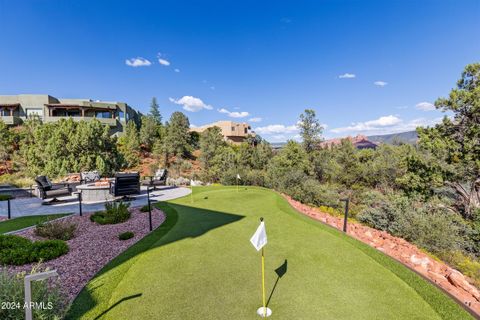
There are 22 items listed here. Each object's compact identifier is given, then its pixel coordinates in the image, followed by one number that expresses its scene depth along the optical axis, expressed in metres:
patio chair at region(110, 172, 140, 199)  8.52
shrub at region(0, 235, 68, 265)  3.88
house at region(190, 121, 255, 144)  54.34
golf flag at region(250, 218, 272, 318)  2.39
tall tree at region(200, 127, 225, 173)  25.05
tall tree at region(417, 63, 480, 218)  11.87
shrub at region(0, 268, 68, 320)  2.18
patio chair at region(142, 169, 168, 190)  12.32
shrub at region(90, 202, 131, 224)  6.11
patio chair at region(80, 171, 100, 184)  11.91
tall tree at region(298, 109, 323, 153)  23.38
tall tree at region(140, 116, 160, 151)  31.94
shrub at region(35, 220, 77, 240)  5.11
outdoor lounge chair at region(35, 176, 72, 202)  8.44
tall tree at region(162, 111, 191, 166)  29.06
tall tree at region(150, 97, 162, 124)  57.50
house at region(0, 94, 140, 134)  29.48
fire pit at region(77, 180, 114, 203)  8.89
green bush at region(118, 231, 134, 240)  4.97
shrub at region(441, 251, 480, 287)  5.13
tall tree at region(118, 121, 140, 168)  25.73
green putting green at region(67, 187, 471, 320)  2.45
